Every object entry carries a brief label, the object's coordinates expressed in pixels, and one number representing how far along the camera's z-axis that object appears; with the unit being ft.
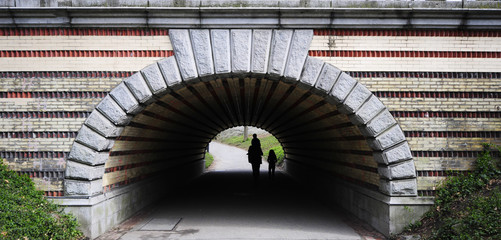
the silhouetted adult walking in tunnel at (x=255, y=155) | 43.14
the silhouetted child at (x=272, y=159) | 49.29
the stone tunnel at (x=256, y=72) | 21.65
